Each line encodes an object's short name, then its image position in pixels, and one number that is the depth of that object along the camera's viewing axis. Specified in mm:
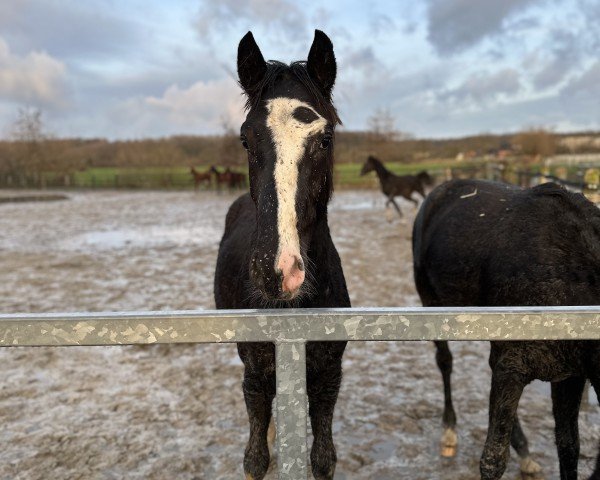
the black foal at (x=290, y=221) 1669
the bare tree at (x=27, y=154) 38469
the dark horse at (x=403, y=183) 15062
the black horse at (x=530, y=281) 2139
